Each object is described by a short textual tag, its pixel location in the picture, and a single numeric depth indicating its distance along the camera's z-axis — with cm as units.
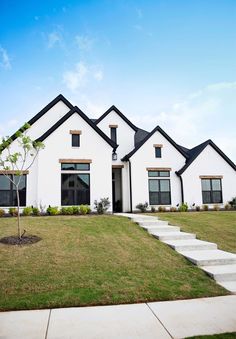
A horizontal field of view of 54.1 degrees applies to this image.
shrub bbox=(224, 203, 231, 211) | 2001
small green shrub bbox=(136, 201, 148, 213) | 1843
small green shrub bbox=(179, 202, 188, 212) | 1879
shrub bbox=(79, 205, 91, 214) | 1566
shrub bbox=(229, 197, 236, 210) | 2000
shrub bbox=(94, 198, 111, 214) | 1602
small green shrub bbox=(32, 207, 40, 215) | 1526
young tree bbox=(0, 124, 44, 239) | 1636
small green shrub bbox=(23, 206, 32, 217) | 1516
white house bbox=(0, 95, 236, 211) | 1648
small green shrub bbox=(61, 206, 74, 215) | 1542
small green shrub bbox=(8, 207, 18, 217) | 1534
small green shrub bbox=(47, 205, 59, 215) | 1530
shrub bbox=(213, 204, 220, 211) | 1964
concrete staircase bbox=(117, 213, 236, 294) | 602
